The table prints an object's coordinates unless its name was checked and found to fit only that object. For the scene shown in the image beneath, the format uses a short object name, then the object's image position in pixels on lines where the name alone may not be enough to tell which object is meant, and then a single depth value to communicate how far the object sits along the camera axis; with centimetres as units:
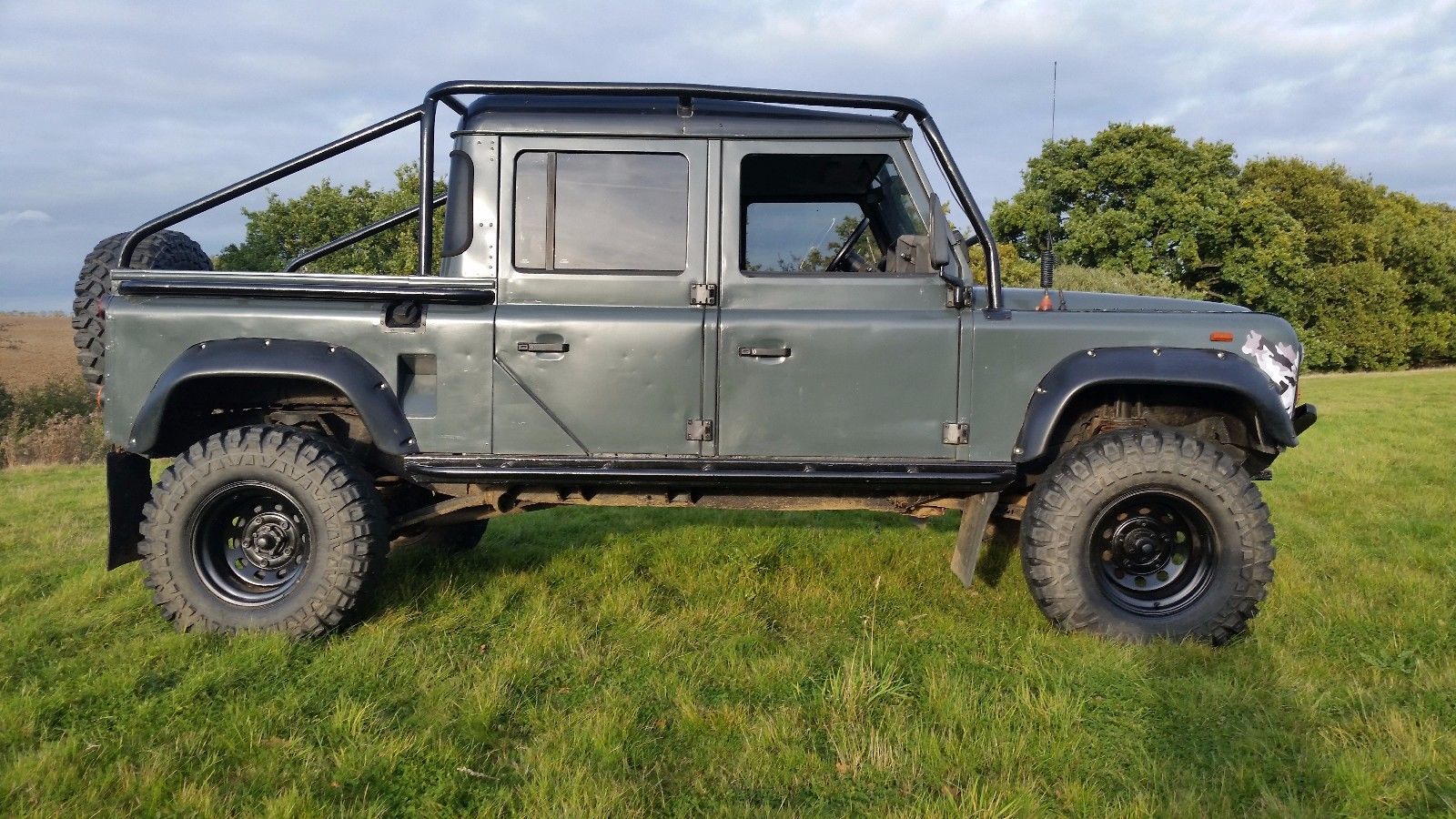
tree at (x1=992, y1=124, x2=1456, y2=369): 2645
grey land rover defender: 373
